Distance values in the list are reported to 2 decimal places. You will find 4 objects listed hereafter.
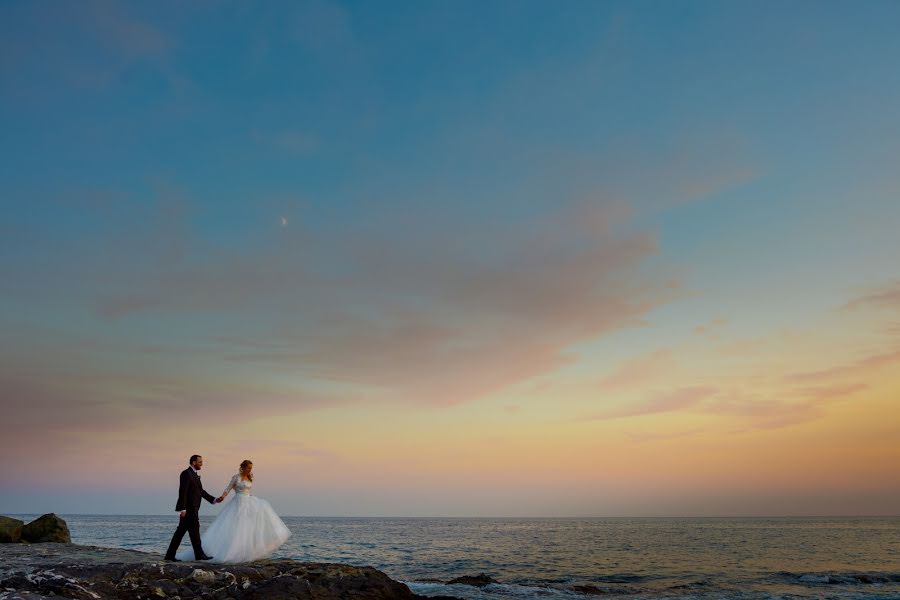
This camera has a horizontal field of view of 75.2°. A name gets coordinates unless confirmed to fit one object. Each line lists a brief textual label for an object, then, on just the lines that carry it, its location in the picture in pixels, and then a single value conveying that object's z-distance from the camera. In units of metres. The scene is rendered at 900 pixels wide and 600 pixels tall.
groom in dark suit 16.28
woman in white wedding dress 16.44
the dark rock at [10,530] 21.14
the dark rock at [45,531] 21.69
